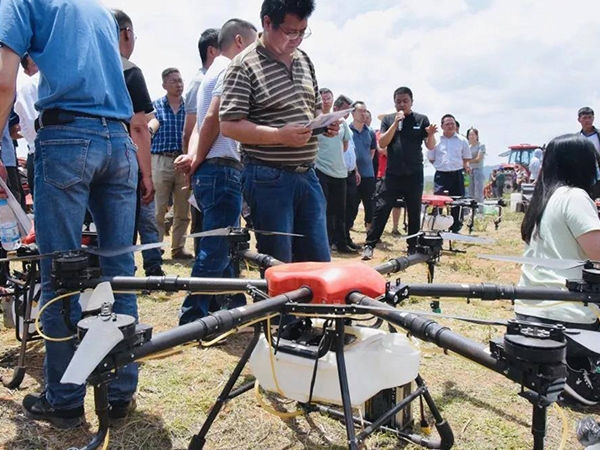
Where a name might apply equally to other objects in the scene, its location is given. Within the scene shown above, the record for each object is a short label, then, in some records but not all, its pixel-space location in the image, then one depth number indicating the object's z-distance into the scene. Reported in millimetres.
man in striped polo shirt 2791
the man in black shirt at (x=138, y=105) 3195
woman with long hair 2887
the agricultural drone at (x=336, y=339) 1256
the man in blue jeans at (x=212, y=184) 3492
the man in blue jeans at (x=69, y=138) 2281
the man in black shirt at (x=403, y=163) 7285
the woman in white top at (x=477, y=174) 13024
